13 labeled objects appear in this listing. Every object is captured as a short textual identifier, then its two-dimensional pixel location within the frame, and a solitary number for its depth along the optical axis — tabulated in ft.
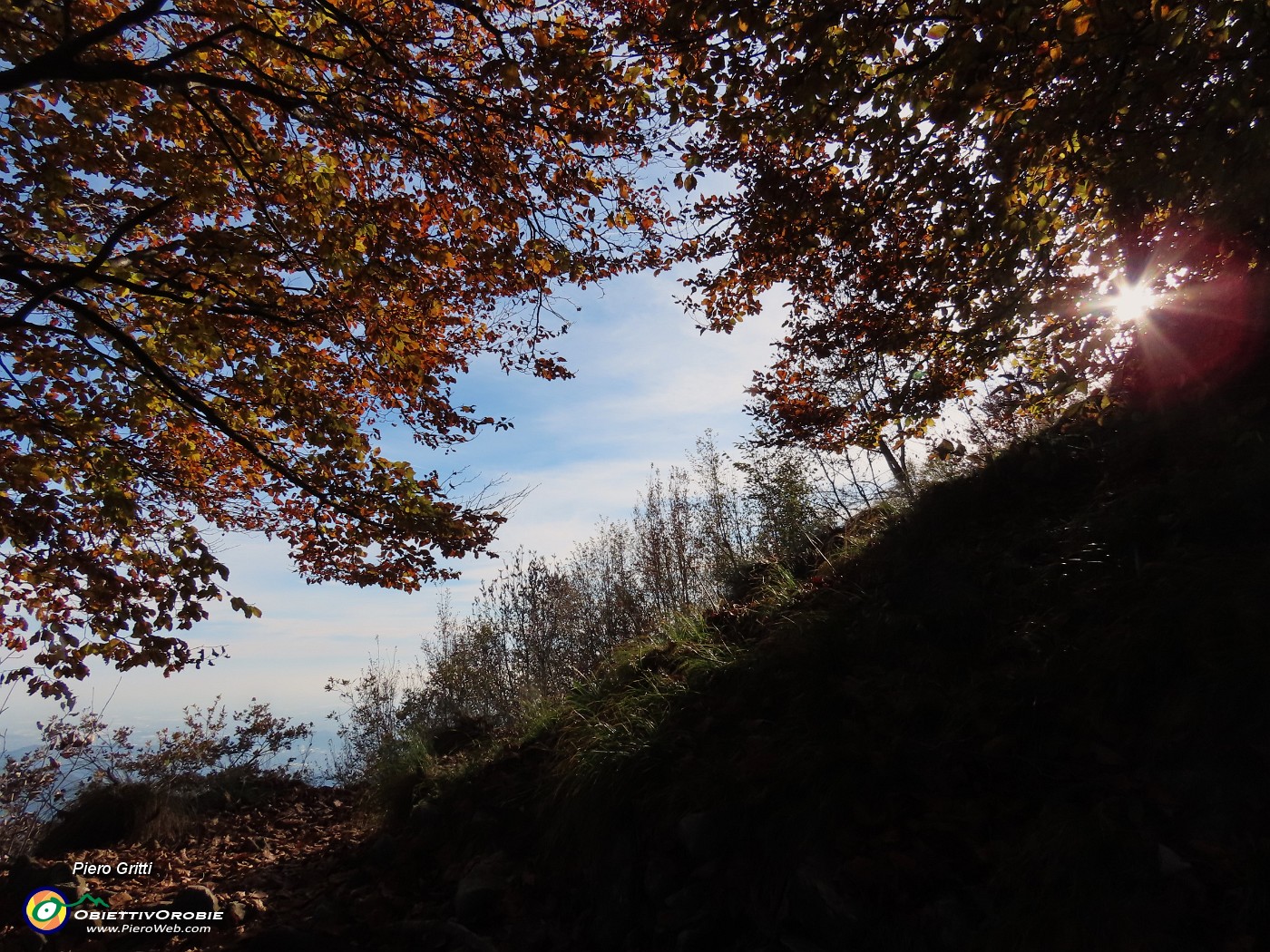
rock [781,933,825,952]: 8.32
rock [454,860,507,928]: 12.05
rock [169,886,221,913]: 13.85
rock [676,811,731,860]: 10.34
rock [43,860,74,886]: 15.53
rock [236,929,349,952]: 12.26
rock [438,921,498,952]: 10.93
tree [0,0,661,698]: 14.15
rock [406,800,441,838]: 15.65
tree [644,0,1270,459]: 10.25
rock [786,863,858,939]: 8.32
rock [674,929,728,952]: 9.22
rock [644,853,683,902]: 10.32
